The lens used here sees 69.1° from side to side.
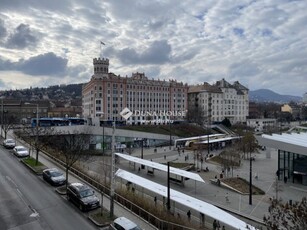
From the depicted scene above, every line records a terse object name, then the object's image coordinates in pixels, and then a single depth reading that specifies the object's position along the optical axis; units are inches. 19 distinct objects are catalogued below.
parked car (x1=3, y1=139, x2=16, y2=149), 1454.0
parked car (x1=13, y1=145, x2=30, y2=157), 1229.8
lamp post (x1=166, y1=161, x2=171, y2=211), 706.4
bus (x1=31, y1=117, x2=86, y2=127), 2506.5
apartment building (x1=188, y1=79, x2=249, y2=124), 3950.6
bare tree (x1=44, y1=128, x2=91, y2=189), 930.9
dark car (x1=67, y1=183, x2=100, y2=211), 669.7
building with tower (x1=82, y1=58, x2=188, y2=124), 3163.7
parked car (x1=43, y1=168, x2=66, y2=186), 848.5
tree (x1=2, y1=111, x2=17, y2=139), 2223.1
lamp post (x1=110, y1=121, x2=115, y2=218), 592.1
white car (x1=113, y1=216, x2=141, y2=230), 519.3
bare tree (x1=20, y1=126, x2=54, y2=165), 1575.7
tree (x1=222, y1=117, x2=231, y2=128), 3656.4
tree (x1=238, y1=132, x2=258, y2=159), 1906.9
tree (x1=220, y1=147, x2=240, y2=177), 1405.4
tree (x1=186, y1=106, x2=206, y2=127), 3462.6
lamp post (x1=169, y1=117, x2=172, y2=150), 2243.8
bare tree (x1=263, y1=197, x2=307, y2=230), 306.1
